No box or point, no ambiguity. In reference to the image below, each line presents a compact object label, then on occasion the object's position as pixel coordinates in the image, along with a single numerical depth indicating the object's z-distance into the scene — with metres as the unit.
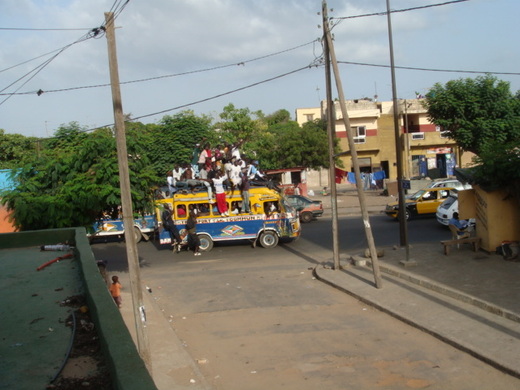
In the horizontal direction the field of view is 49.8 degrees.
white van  22.39
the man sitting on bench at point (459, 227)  17.23
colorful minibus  21.28
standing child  12.39
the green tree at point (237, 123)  40.09
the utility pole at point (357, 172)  13.84
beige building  47.94
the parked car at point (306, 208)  28.91
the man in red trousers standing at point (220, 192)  20.97
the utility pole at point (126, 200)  8.99
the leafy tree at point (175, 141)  30.86
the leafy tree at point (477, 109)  28.98
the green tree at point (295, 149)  40.03
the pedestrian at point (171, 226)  21.05
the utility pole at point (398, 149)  17.69
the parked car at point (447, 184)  29.02
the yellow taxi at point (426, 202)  26.70
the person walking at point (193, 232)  20.77
